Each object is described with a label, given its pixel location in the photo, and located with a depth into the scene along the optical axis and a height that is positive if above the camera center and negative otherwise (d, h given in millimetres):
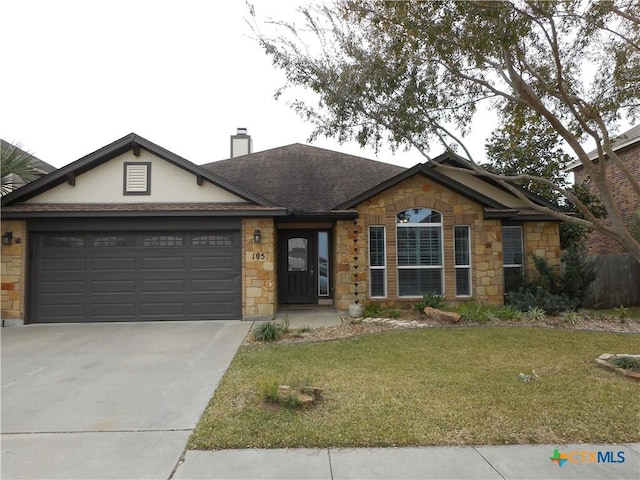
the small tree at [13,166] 9005 +2280
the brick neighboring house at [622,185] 15188 +2856
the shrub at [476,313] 8852 -1396
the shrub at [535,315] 9086 -1466
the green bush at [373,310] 9734 -1411
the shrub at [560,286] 9633 -851
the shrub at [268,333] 7426 -1507
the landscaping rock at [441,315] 8742 -1413
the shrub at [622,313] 8999 -1431
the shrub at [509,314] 9039 -1431
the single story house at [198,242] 9531 +416
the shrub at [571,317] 8827 -1505
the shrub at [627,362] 5376 -1580
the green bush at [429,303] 9719 -1225
